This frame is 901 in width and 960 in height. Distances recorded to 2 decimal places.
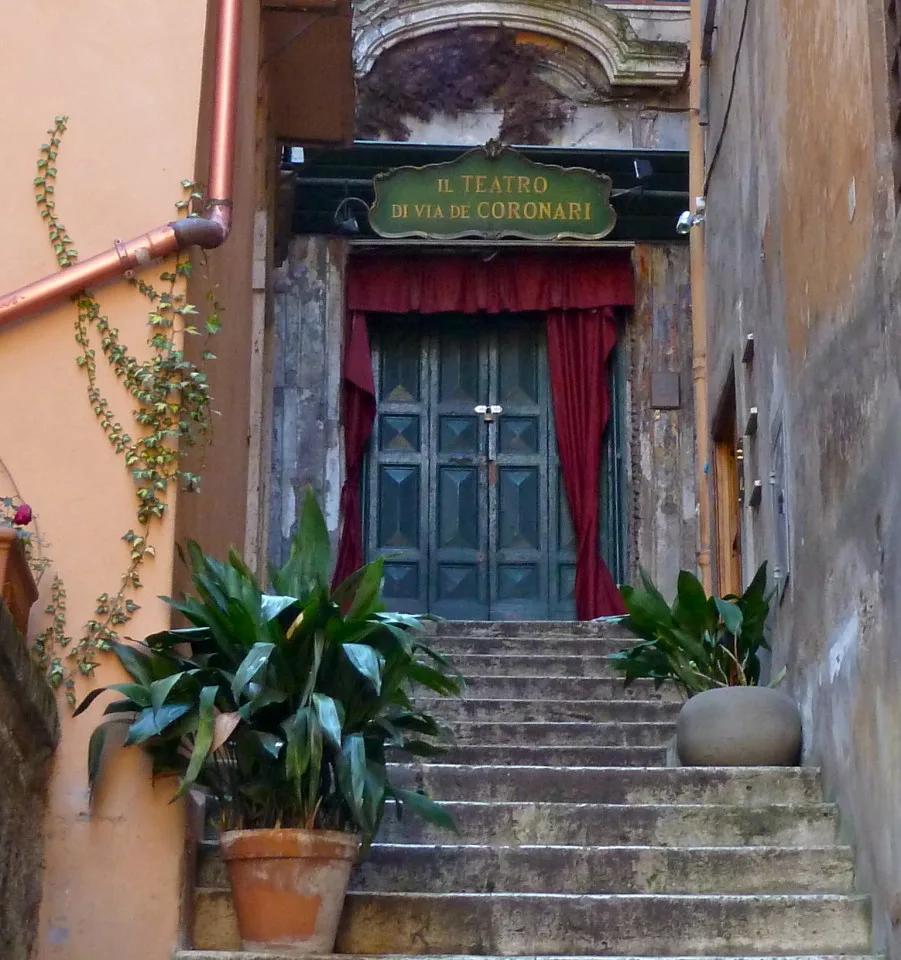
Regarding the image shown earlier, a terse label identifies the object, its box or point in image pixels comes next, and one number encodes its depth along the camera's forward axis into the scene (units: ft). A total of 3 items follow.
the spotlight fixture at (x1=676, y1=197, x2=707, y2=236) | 29.73
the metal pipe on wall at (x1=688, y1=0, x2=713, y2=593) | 28.12
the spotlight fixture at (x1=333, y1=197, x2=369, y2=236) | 34.35
